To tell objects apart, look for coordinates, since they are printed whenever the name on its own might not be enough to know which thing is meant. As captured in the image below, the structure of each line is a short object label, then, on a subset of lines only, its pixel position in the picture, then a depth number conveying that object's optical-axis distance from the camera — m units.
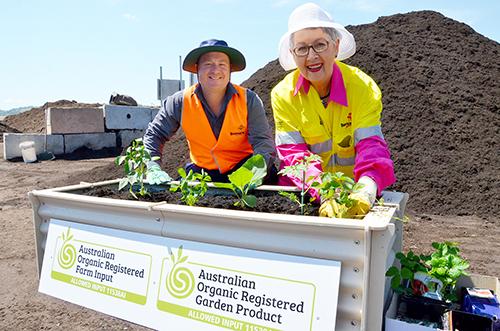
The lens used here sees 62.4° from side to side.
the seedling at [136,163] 2.15
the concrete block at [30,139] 10.12
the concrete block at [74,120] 10.17
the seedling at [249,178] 1.81
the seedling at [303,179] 1.67
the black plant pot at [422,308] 1.57
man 2.62
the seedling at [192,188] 1.91
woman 1.99
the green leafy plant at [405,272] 1.59
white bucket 9.87
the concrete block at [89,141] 10.66
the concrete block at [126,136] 11.55
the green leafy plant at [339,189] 1.52
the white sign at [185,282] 1.29
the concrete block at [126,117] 11.04
